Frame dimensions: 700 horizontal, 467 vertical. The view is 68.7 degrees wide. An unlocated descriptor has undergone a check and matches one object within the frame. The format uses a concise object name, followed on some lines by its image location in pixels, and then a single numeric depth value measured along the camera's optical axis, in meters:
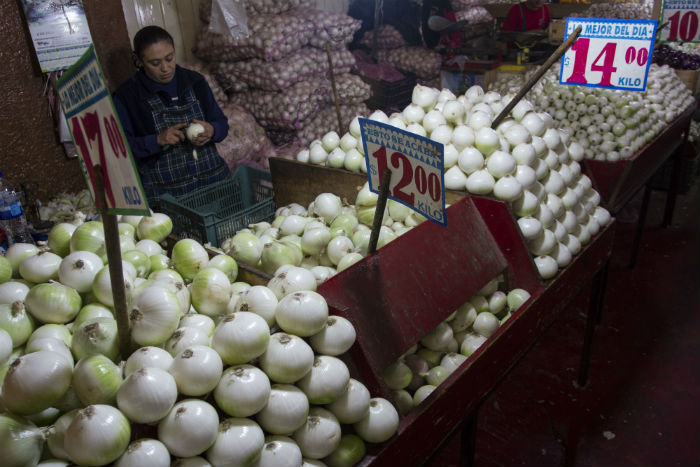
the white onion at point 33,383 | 1.01
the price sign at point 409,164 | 1.48
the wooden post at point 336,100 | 2.95
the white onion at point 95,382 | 1.07
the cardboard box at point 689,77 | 6.05
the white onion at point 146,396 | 1.02
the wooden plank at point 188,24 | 4.54
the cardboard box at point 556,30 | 6.04
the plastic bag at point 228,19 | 4.43
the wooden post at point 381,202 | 1.62
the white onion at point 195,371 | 1.10
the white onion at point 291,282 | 1.43
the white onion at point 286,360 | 1.21
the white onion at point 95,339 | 1.19
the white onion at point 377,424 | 1.33
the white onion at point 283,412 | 1.18
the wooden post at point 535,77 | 2.39
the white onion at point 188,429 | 1.05
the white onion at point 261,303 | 1.35
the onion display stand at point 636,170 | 3.50
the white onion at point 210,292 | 1.44
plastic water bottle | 2.37
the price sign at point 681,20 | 5.27
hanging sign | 3.24
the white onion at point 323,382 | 1.25
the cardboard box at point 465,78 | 6.37
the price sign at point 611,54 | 3.21
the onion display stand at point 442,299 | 1.47
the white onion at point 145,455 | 1.01
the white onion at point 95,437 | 0.97
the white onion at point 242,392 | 1.13
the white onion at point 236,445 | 1.09
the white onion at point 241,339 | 1.17
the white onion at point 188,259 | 1.66
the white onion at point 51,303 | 1.31
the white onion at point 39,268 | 1.45
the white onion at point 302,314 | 1.28
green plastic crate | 2.27
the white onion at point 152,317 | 1.22
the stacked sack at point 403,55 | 6.75
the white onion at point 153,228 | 1.85
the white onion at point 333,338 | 1.33
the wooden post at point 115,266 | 1.05
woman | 3.08
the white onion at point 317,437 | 1.23
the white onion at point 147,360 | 1.13
